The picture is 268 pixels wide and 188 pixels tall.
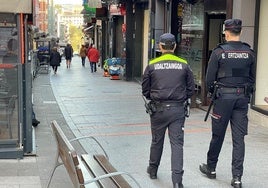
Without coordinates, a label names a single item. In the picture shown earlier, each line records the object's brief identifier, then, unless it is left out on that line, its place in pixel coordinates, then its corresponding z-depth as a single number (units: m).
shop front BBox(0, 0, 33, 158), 6.92
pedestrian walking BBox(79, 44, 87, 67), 35.72
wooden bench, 4.23
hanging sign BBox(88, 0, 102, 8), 25.27
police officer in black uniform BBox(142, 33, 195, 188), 5.60
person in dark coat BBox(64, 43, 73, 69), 33.56
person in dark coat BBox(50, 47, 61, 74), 27.70
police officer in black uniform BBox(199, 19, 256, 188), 5.71
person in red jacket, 27.30
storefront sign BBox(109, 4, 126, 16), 22.83
